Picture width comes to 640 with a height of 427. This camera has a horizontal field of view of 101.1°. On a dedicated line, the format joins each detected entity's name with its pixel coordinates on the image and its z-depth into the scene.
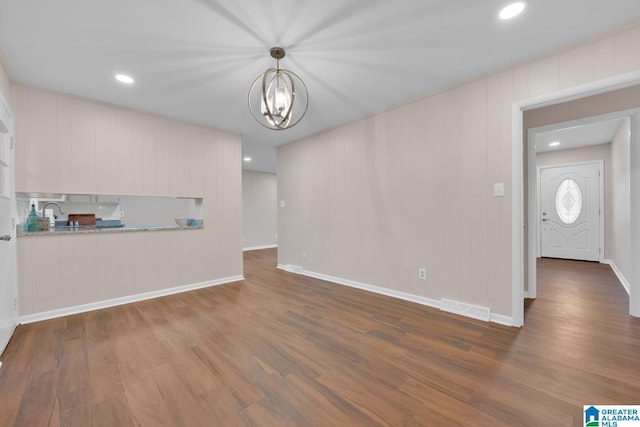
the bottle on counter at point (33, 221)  2.86
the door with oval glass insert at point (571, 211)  5.66
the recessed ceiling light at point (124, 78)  2.66
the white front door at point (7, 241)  2.21
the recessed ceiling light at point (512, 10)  1.79
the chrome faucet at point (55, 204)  2.96
